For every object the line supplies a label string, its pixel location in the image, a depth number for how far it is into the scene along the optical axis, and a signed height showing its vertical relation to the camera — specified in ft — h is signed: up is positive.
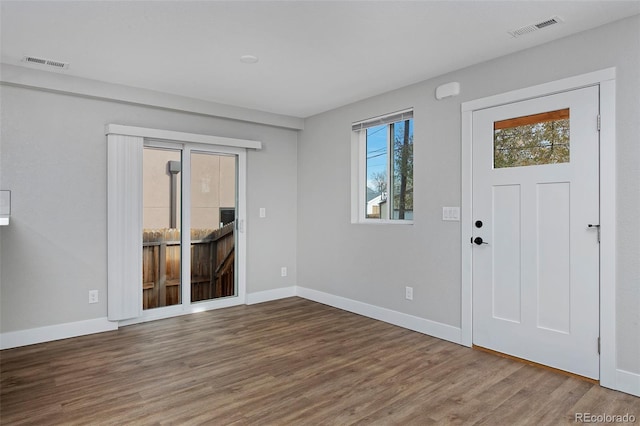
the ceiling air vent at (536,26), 8.50 +4.34
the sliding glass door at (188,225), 14.12 -0.57
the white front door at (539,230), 8.97 -0.45
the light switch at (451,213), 11.55 -0.03
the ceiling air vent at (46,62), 10.56 +4.26
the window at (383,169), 13.58 +1.65
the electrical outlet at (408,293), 12.86 -2.77
